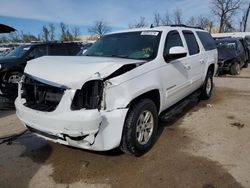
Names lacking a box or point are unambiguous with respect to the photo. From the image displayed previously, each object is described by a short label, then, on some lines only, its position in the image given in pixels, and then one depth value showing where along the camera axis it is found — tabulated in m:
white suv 2.26
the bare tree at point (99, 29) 37.44
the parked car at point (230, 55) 8.71
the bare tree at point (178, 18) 35.94
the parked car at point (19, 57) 5.80
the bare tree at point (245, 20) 33.88
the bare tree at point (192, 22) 37.59
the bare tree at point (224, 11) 33.48
